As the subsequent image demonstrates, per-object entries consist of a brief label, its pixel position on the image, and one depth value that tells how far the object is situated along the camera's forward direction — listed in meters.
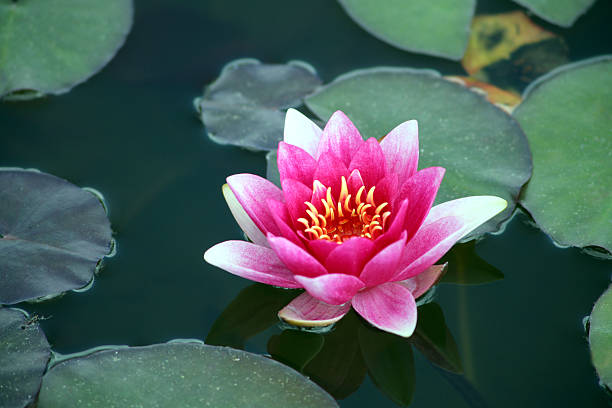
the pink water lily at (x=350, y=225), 3.79
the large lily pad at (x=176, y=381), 3.69
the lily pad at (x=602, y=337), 3.96
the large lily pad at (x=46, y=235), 4.39
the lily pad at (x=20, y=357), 3.80
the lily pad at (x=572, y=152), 4.64
